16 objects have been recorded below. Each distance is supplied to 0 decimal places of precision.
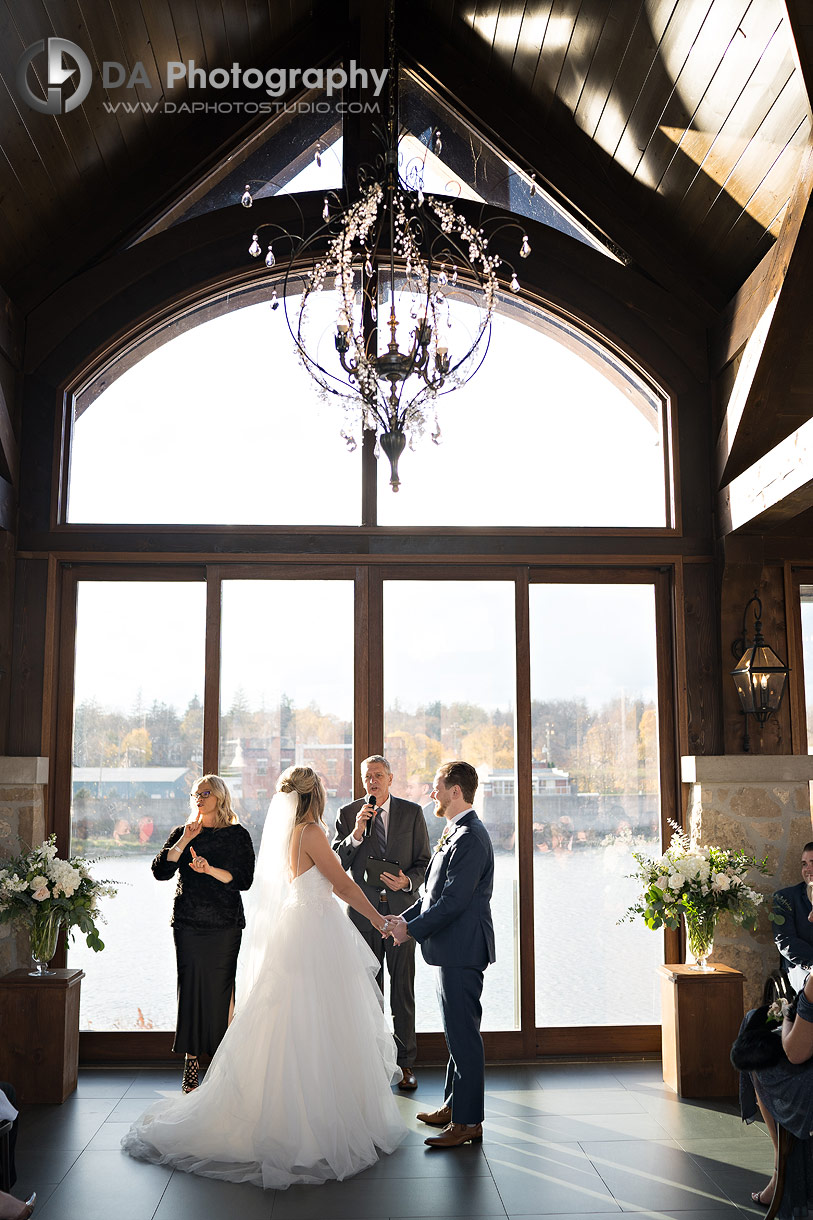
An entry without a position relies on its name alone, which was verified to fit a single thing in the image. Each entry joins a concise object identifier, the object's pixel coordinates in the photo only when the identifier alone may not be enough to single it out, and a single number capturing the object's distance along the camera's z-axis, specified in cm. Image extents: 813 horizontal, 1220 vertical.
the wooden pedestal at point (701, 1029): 476
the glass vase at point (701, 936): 493
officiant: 493
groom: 411
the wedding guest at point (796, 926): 469
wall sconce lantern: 534
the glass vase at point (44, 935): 485
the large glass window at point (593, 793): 545
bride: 380
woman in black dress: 451
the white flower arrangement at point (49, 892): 475
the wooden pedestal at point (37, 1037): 470
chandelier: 356
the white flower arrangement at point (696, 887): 488
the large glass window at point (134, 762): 533
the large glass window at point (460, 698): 553
